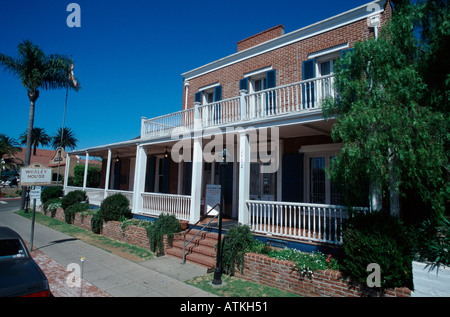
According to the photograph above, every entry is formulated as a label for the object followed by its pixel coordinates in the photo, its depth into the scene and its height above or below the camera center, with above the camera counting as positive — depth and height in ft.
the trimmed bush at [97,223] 36.75 -5.73
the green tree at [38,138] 182.29 +31.43
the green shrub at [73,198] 48.04 -2.92
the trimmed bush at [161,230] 27.32 -4.99
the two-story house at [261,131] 25.64 +6.12
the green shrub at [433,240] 14.57 -3.06
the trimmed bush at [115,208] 35.99 -3.45
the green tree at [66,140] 181.82 +30.27
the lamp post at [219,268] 19.25 -6.14
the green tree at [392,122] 13.91 +3.69
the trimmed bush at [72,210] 44.34 -4.71
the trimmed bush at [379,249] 14.40 -3.49
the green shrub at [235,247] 21.13 -5.06
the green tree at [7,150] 89.40 +11.10
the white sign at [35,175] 30.48 +0.79
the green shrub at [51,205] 51.34 -4.73
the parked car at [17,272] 12.67 -4.98
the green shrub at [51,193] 58.34 -2.51
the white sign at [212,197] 30.30 -1.36
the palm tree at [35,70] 59.31 +26.34
